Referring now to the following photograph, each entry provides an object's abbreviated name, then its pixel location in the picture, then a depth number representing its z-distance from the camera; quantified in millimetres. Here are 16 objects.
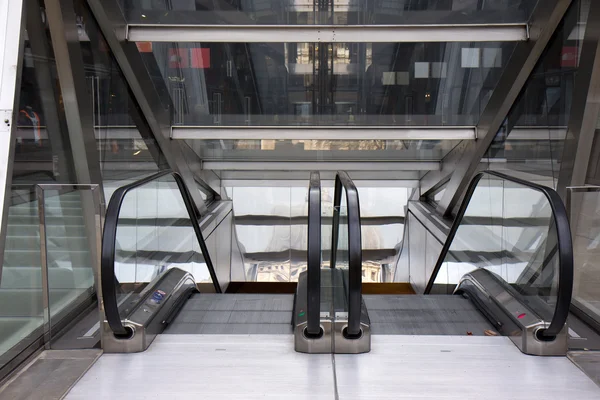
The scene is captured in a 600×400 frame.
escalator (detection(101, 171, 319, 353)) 3330
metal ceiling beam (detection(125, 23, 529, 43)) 5930
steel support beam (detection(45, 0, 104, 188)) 4621
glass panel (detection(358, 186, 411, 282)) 14188
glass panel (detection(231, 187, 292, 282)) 13906
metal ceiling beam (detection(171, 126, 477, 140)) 7941
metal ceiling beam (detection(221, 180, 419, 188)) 13000
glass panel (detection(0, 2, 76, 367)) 3205
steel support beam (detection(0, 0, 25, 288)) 3146
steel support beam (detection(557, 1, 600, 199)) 4746
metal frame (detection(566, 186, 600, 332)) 3387
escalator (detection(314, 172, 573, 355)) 3230
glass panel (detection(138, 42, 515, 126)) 7488
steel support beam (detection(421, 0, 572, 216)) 5727
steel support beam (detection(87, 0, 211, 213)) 5738
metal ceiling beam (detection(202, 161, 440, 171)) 10875
